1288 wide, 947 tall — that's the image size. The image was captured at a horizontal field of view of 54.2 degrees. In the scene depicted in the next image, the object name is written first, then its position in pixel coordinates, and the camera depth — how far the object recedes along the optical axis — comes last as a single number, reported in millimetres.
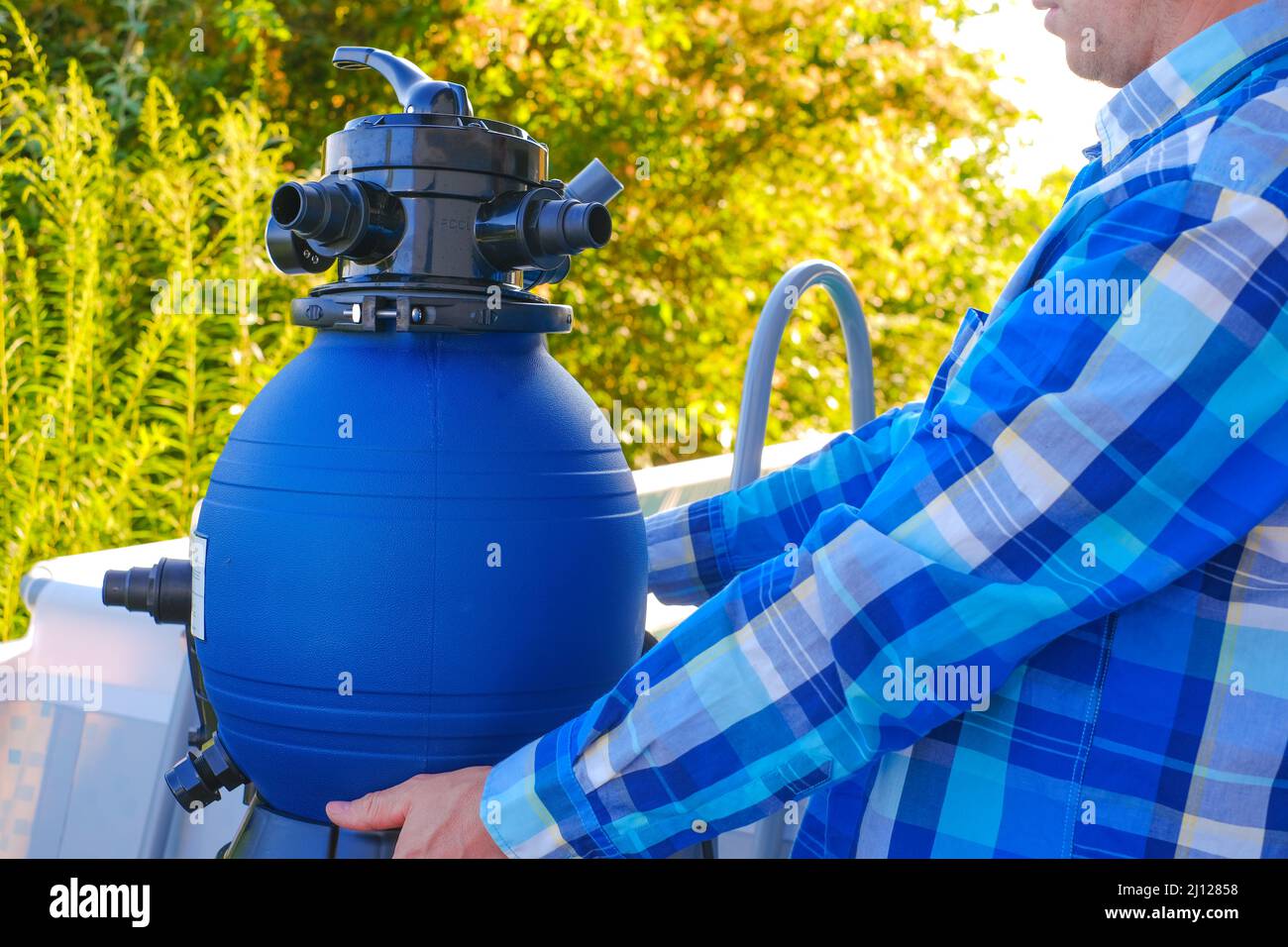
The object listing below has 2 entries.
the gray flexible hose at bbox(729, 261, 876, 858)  1625
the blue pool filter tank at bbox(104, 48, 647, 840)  941
